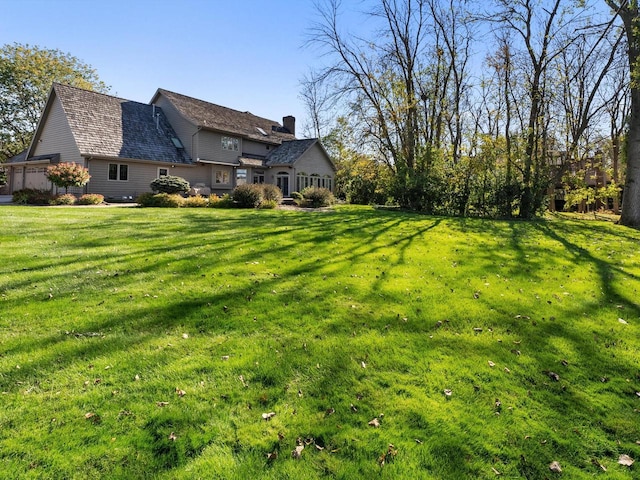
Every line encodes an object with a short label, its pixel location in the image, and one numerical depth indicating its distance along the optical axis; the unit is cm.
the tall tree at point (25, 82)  3275
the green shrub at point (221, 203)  1917
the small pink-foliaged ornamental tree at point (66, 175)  1850
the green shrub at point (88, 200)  1866
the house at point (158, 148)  2242
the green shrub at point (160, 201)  1833
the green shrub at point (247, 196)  1905
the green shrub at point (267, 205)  1920
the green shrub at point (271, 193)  2066
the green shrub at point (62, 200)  1791
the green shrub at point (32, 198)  1831
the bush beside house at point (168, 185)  2062
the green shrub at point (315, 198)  2274
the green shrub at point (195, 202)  1878
